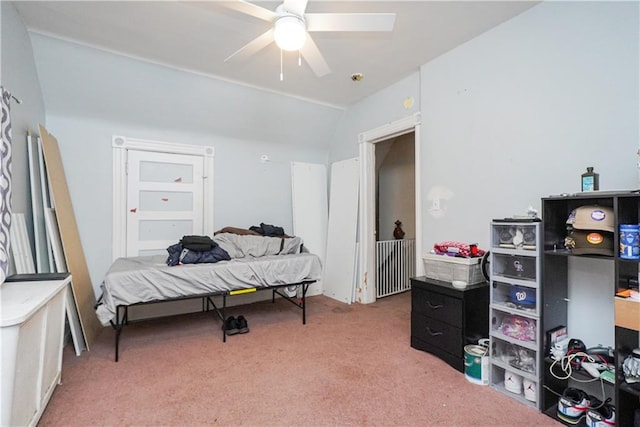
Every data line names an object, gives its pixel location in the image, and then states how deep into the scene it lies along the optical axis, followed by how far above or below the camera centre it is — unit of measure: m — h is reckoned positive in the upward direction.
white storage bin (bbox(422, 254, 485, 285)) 2.37 -0.44
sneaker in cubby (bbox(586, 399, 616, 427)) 1.55 -1.06
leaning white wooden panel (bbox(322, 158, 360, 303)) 4.01 -0.24
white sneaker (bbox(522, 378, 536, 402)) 1.84 -1.09
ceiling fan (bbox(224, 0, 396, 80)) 1.75 +1.20
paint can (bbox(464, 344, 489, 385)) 2.08 -1.06
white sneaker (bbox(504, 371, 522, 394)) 1.94 -1.10
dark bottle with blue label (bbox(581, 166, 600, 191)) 1.79 +0.22
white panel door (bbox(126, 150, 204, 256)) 3.37 +0.17
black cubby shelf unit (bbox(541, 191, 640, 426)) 1.47 -0.42
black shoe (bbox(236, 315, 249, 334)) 2.98 -1.13
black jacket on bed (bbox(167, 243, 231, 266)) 2.85 -0.41
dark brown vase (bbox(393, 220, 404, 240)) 5.07 -0.29
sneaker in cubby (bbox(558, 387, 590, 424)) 1.66 -1.07
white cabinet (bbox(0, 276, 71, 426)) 1.26 -0.66
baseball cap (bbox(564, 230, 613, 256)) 1.65 -0.15
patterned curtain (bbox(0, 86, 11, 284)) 1.76 +0.18
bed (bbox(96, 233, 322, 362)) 2.46 -0.58
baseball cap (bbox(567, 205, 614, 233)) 1.61 -0.01
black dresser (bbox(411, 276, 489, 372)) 2.28 -0.83
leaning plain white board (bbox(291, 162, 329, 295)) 4.36 +0.12
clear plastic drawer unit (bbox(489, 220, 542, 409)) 1.86 -0.62
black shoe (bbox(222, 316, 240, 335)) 2.94 -1.14
